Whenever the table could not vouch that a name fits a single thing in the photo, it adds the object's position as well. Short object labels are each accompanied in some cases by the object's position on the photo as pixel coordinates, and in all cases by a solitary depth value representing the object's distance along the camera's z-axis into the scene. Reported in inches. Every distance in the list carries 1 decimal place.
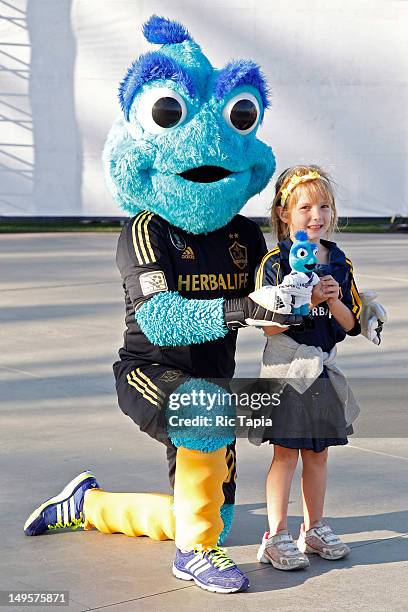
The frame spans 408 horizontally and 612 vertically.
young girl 151.7
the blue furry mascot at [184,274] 147.3
